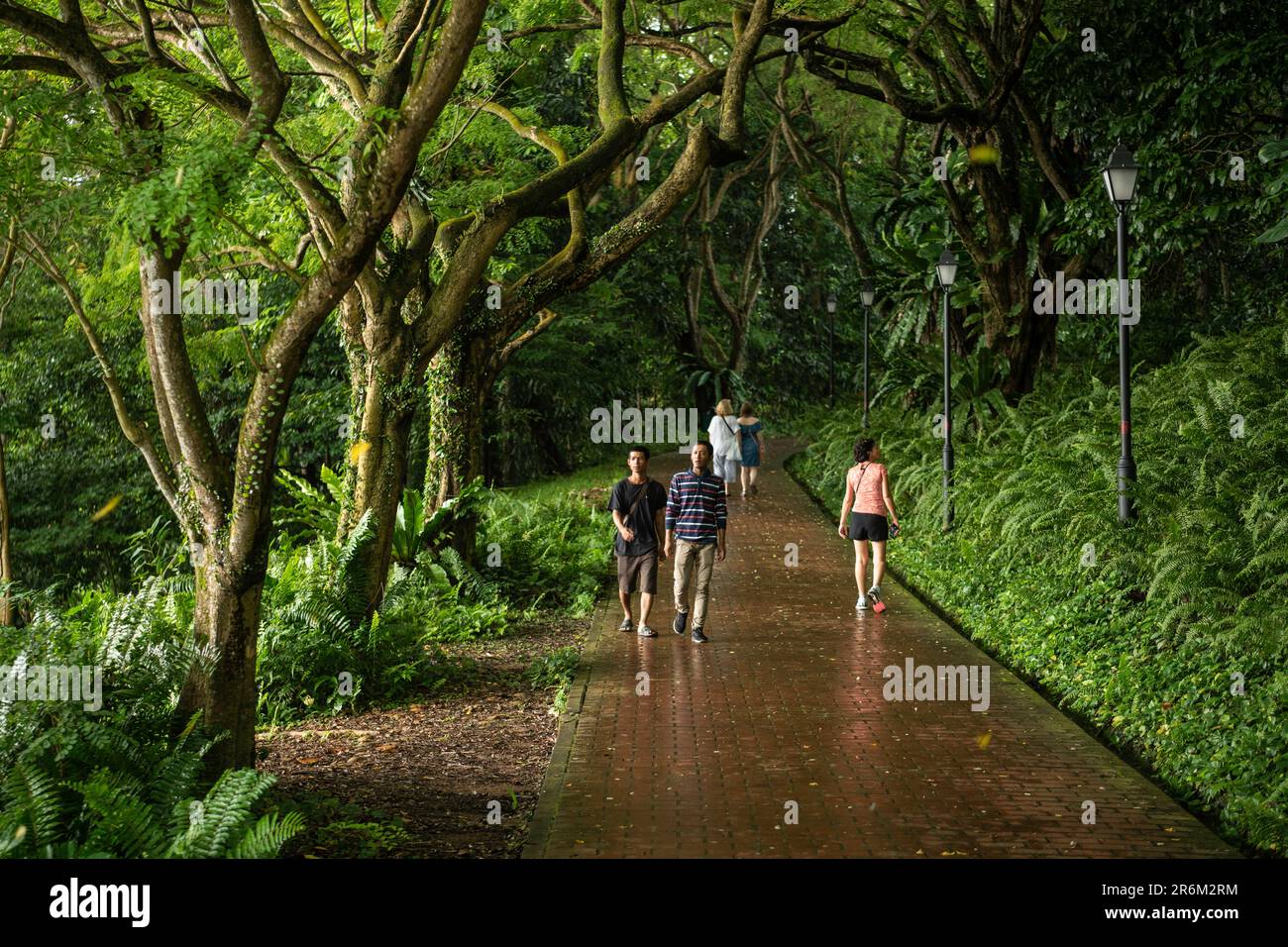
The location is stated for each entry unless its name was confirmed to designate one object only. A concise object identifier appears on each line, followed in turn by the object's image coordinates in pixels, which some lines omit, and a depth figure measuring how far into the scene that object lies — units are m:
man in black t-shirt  12.39
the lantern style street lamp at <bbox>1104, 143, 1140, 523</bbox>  11.75
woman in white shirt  21.67
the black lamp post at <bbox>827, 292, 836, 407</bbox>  36.94
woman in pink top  13.29
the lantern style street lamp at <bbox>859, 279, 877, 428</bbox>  26.28
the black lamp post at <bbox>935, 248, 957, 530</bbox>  17.94
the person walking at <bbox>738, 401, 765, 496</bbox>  22.28
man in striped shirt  12.22
